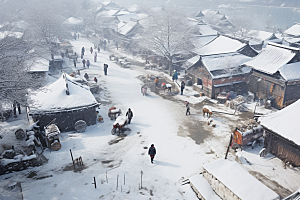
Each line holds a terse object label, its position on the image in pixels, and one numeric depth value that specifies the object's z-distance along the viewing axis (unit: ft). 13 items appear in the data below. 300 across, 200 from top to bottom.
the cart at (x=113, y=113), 65.77
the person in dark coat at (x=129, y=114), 62.34
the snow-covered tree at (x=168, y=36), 111.65
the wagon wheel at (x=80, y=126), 58.95
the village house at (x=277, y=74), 69.97
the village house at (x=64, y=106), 58.08
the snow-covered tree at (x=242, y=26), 195.58
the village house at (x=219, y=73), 82.89
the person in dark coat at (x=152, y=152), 44.71
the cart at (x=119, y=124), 57.67
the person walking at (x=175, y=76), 97.58
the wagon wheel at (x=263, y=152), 47.67
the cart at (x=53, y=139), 49.85
